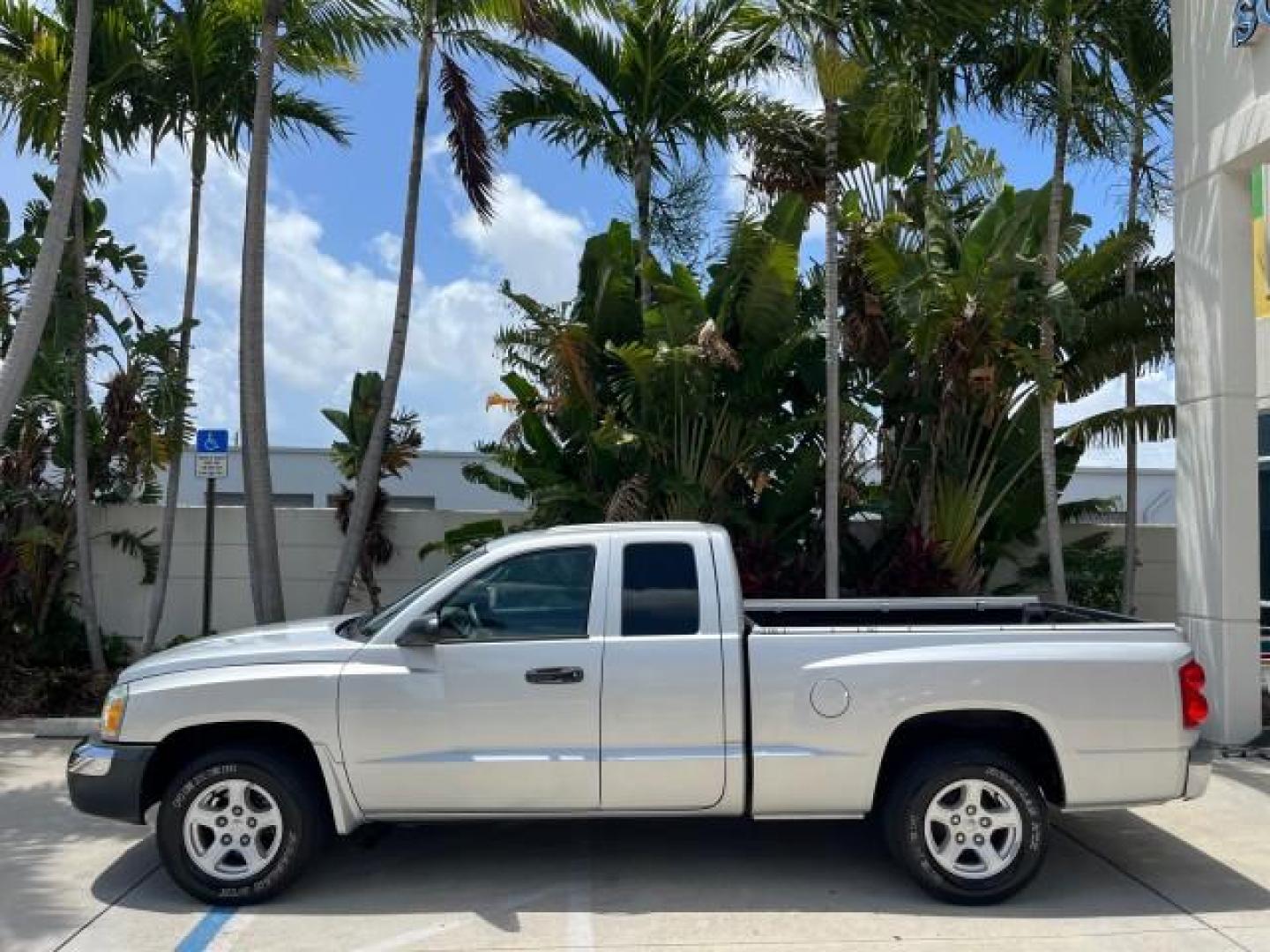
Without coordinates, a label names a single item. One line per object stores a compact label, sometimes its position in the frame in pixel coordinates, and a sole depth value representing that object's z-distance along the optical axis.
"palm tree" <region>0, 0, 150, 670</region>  11.36
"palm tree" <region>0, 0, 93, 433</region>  9.78
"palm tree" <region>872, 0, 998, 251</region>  10.59
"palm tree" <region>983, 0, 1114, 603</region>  10.87
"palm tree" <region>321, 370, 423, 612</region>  13.01
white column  9.35
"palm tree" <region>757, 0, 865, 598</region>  10.41
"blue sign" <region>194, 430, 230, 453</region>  11.46
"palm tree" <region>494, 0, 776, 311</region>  12.81
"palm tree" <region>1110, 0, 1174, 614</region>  11.12
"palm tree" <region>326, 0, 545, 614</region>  11.62
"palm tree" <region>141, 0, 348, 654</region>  11.66
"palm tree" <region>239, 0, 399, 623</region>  11.08
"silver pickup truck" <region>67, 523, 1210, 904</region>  5.87
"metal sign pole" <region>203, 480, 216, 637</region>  12.11
